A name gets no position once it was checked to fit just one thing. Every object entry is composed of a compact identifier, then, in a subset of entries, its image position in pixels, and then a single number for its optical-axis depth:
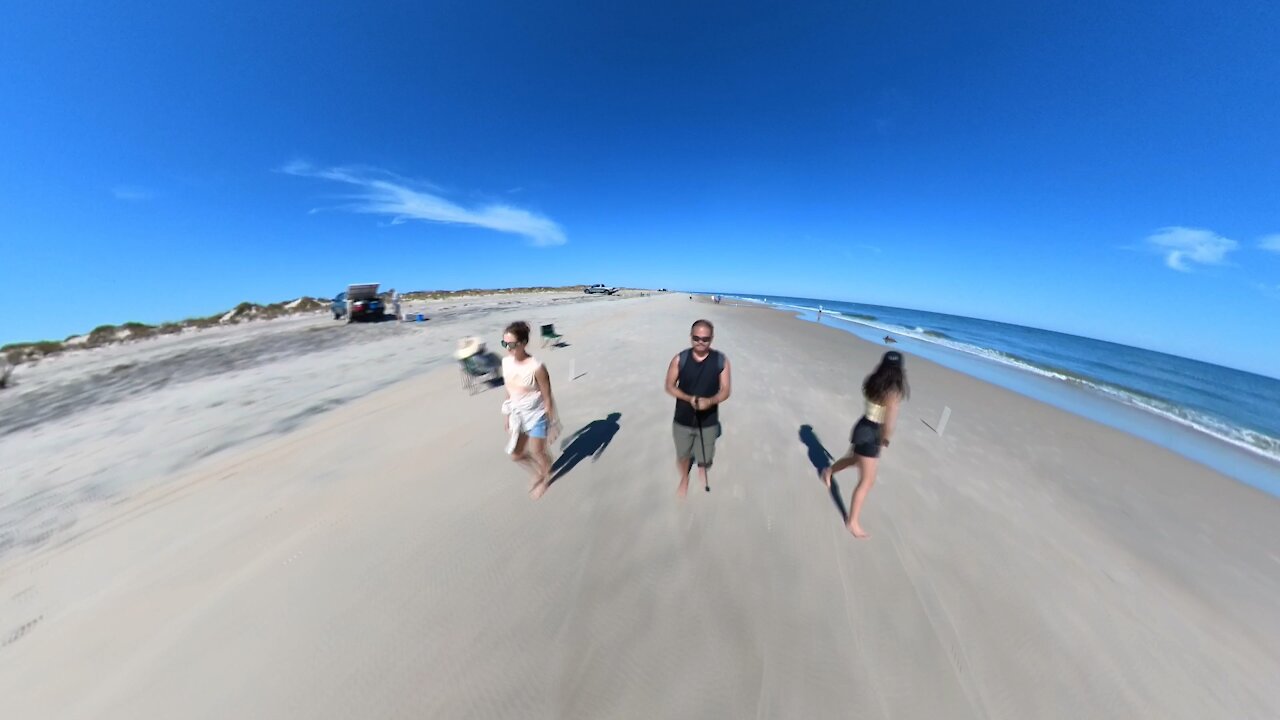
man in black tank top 3.96
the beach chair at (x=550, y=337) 13.68
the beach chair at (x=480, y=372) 8.62
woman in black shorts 3.77
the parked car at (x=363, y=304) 21.58
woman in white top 4.00
